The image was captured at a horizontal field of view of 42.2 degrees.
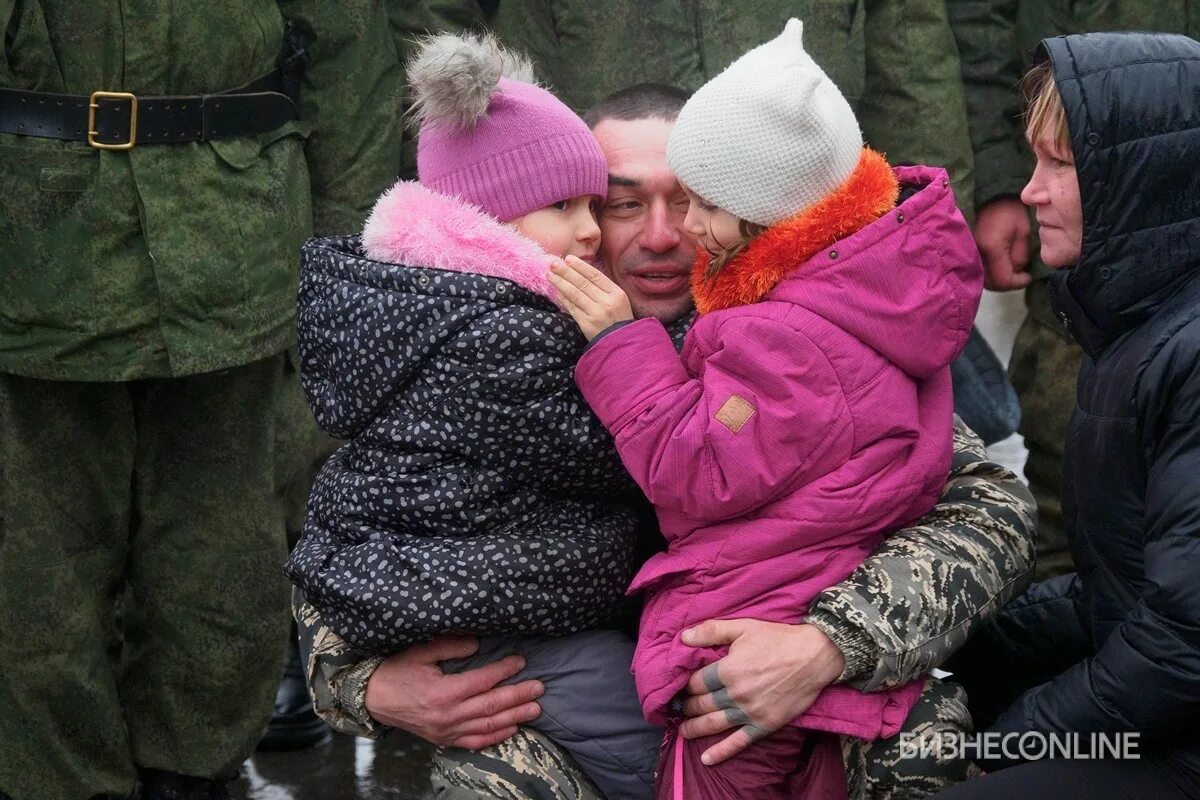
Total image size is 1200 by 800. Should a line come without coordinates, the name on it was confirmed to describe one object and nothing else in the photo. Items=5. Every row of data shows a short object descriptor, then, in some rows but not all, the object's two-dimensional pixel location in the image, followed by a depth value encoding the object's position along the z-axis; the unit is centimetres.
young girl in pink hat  233
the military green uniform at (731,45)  382
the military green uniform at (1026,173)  406
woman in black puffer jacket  207
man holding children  224
